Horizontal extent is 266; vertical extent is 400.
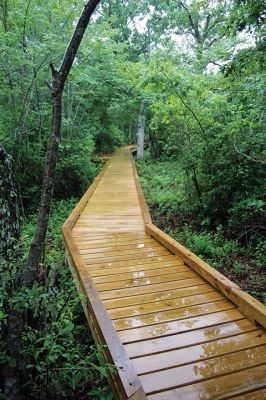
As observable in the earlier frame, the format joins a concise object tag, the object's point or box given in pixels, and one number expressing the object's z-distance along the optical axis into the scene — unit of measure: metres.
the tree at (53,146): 2.26
